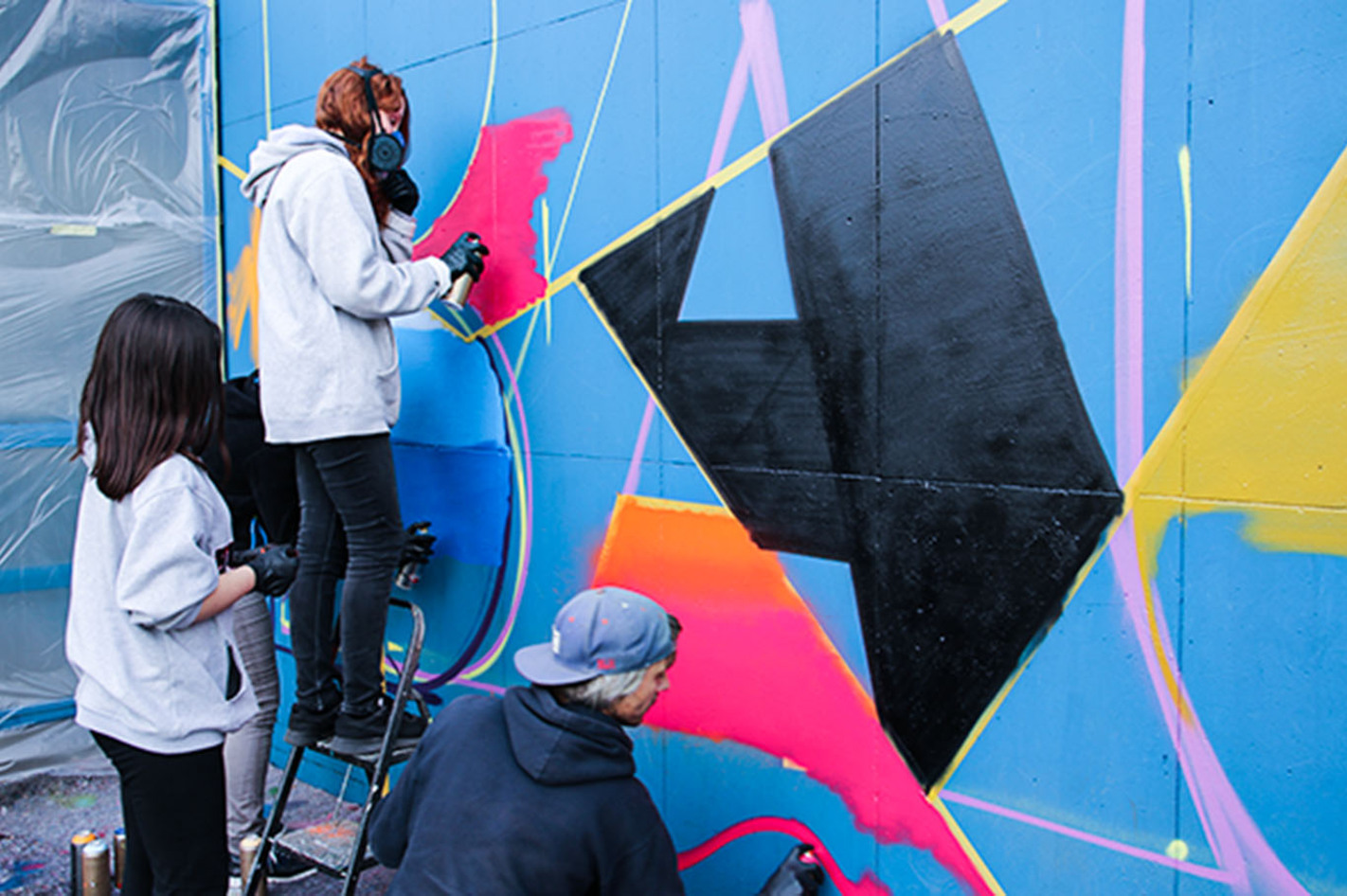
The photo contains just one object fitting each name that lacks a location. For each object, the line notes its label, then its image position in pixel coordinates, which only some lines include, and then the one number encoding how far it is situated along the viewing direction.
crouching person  1.84
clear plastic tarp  4.51
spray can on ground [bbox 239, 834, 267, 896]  3.13
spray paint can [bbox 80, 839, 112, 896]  3.21
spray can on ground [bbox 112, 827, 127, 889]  3.38
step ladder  2.79
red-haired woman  2.93
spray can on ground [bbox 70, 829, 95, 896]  3.28
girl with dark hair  2.28
